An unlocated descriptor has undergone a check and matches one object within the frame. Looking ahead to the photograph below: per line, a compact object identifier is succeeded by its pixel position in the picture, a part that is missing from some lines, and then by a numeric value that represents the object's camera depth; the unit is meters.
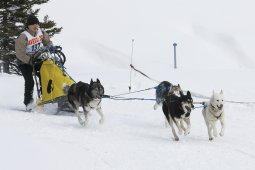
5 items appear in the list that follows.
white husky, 12.73
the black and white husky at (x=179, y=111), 12.76
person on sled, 16.08
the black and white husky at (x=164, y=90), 14.81
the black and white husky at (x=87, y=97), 14.38
